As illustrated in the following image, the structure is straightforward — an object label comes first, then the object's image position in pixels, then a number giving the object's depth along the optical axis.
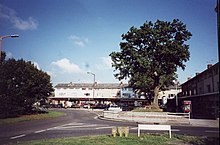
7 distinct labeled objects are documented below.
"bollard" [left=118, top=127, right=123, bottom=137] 14.01
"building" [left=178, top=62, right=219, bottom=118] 32.39
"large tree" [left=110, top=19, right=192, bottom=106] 40.62
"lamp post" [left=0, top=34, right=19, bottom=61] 17.85
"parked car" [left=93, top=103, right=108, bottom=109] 66.94
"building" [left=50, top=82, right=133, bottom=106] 90.44
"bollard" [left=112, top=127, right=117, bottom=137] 13.87
